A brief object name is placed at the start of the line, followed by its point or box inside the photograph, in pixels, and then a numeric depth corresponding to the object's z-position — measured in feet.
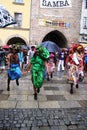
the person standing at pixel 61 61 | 22.83
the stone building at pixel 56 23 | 39.19
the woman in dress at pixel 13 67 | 12.10
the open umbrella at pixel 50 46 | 21.74
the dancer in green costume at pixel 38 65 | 10.30
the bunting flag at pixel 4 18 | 7.43
